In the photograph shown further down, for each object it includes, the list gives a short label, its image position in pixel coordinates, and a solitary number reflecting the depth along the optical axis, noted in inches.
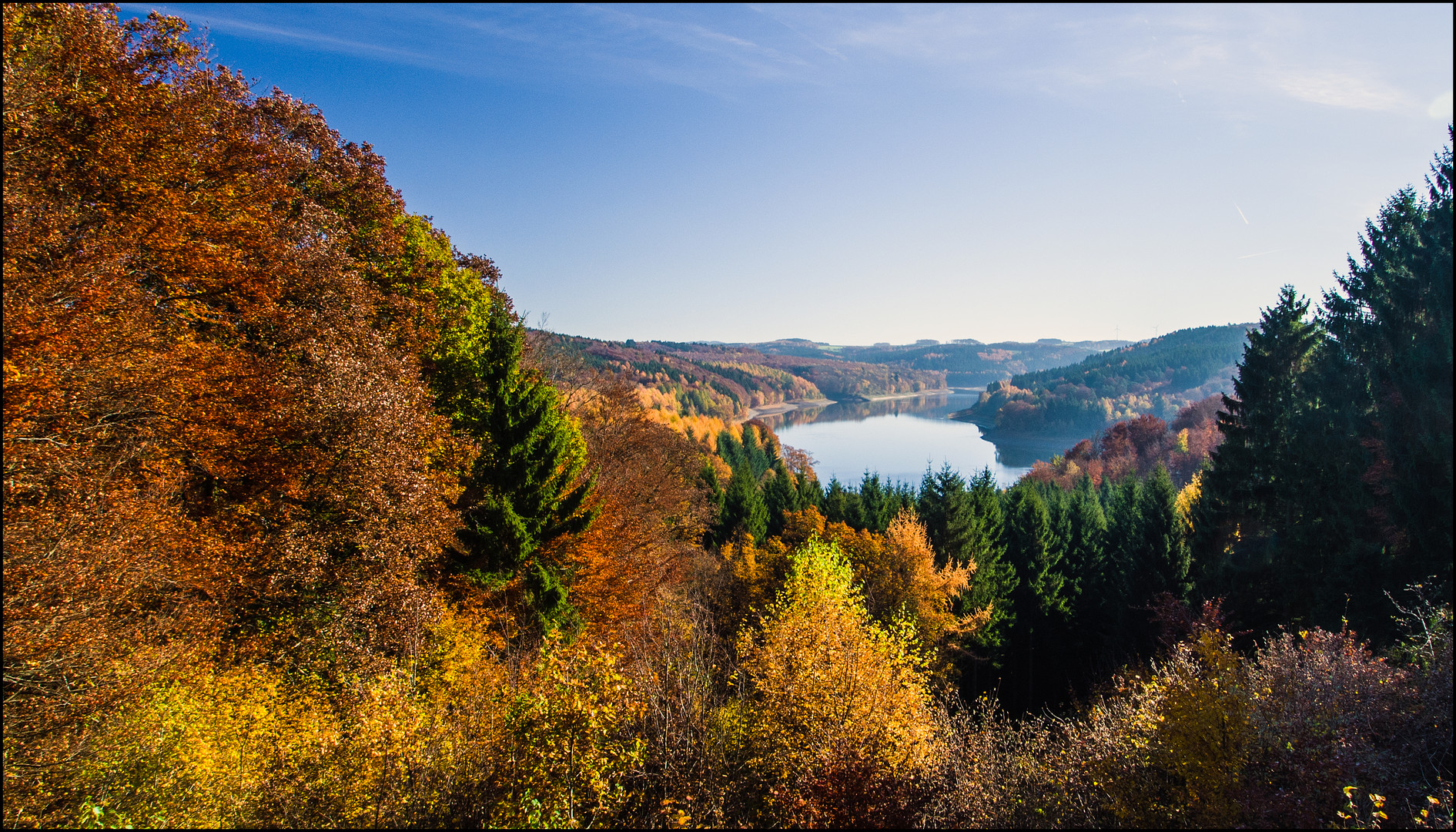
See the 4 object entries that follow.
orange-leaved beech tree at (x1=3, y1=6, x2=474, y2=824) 291.4
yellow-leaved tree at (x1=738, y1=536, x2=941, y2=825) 349.4
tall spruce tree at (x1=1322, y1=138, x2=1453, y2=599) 548.4
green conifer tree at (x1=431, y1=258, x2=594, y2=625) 580.4
